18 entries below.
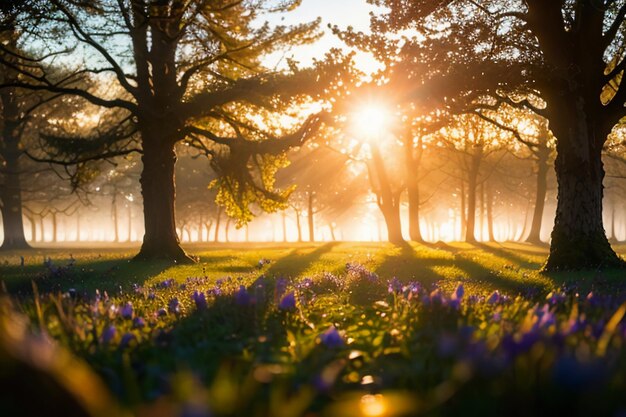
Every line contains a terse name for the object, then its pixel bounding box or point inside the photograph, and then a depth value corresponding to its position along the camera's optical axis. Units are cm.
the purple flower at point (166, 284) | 828
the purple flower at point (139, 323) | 431
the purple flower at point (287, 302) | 472
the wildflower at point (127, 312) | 444
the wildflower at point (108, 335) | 357
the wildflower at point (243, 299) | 473
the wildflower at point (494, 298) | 513
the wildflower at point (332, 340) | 360
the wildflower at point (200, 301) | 533
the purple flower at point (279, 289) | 505
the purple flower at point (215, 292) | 630
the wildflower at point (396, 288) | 600
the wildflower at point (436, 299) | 464
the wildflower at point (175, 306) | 514
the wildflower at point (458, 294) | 455
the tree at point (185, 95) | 1716
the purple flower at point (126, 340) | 364
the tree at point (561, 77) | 1298
